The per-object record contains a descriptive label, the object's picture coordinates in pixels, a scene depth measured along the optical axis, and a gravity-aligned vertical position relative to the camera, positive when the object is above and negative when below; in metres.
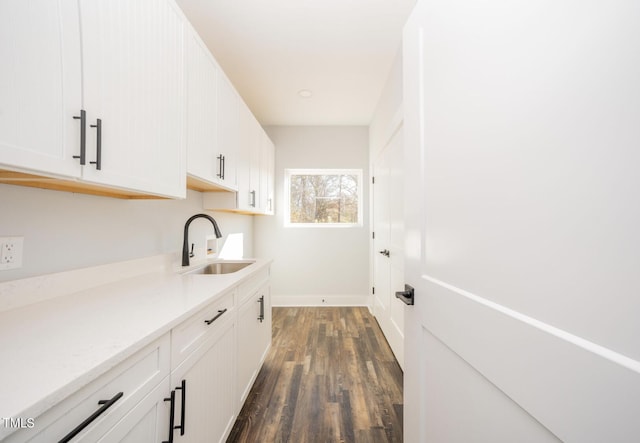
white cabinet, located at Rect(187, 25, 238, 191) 1.49 +0.66
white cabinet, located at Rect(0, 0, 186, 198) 0.67 +0.42
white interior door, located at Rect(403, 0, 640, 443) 0.39 +0.01
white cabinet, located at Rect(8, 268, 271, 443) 0.56 -0.48
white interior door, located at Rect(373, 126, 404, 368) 2.35 -0.16
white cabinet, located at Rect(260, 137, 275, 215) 3.14 +0.64
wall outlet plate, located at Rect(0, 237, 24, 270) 0.91 -0.09
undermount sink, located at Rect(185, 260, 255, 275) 2.13 -0.32
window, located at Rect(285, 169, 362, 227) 4.05 +0.44
